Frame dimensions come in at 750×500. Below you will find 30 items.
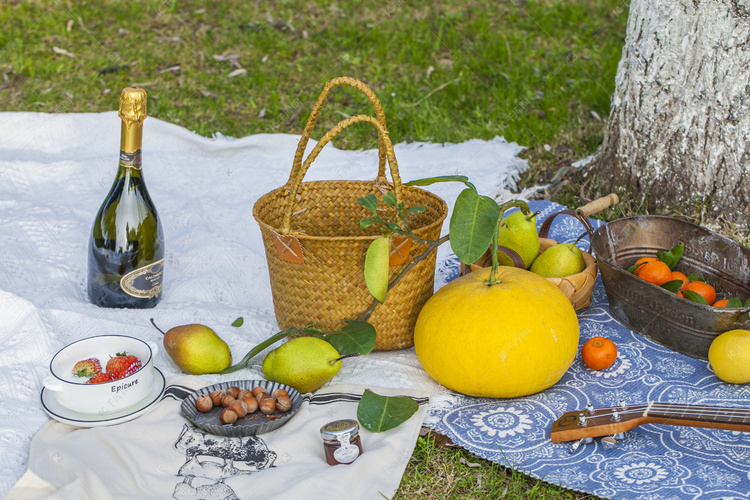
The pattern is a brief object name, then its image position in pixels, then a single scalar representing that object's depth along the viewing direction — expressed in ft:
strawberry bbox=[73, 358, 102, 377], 5.72
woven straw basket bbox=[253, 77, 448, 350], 5.91
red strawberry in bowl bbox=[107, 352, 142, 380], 5.72
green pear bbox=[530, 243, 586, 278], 6.36
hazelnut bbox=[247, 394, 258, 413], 5.71
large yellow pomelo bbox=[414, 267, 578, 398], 5.71
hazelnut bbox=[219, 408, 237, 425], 5.64
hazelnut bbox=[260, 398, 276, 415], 5.70
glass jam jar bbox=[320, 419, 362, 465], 5.47
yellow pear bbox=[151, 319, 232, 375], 5.96
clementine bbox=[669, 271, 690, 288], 6.28
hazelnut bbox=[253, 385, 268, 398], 5.79
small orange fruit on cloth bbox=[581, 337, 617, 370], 6.01
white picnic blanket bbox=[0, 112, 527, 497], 6.03
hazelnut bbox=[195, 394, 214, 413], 5.72
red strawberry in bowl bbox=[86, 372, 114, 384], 5.69
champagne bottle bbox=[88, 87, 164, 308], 6.39
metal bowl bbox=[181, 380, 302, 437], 5.63
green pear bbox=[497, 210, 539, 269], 6.41
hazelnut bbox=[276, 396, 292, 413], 5.72
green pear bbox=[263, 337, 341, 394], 5.85
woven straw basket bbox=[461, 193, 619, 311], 6.29
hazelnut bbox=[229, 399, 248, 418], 5.68
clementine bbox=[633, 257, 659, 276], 6.38
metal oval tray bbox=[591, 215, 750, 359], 6.01
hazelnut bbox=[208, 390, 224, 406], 5.76
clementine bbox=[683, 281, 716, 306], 6.20
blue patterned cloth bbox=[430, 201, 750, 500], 5.44
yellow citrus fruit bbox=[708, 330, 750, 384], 5.82
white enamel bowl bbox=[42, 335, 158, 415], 5.61
